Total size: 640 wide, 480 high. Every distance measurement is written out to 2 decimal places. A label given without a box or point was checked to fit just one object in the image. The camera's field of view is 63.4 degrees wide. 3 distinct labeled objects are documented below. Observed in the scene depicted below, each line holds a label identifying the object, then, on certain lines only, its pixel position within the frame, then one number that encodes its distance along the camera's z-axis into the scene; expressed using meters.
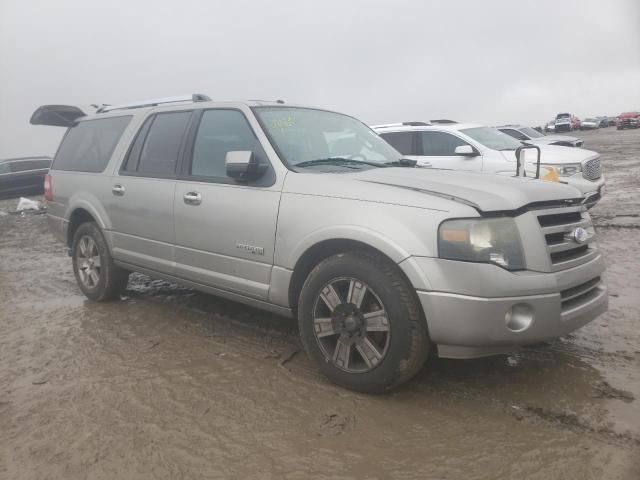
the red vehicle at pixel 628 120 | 46.12
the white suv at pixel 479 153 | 8.32
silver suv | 2.74
